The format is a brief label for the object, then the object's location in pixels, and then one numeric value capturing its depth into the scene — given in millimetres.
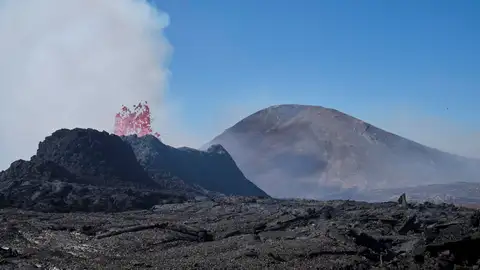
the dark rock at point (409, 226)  32031
